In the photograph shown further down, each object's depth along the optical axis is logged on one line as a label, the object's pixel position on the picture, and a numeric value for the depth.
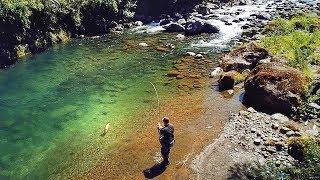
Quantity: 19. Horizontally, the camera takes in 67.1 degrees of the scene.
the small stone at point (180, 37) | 28.36
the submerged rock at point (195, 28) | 28.87
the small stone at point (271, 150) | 12.60
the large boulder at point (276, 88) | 15.24
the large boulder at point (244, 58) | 20.17
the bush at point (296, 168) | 11.10
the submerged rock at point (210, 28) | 29.05
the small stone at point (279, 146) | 12.69
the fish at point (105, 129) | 15.06
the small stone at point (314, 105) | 14.82
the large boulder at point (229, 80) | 18.20
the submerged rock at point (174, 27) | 30.23
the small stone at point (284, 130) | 13.62
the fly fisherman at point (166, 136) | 12.11
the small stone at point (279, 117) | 14.56
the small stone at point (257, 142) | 13.14
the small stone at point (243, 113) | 15.34
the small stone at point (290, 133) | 13.37
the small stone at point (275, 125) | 13.97
